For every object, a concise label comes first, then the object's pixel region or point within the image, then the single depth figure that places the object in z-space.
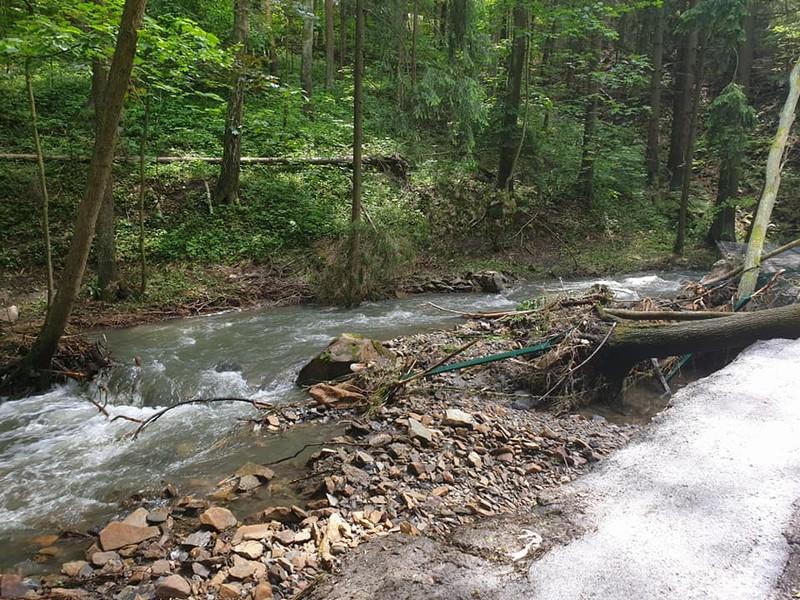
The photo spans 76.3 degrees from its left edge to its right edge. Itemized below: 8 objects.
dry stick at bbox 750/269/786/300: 6.91
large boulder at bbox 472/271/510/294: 12.46
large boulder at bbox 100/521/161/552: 3.47
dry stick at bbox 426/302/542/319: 6.82
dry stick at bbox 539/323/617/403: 5.54
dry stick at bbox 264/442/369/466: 4.72
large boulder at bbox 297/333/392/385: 6.57
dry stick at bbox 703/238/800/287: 7.09
